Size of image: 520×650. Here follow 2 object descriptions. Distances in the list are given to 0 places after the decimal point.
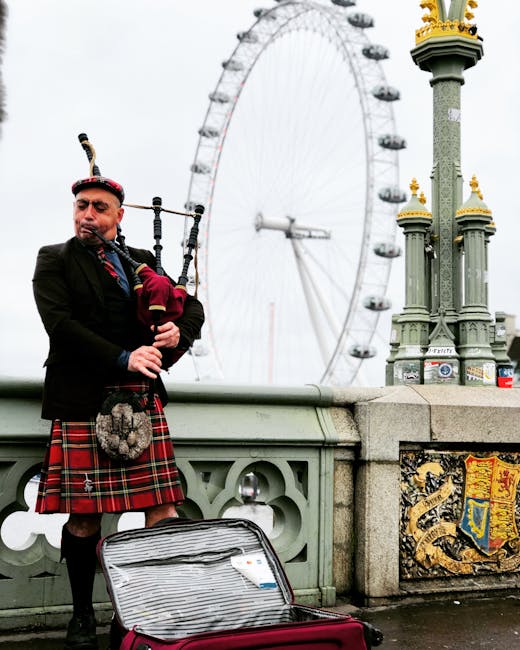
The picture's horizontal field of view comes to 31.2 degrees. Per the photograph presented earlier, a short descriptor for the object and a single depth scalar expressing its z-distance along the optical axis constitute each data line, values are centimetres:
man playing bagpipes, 328
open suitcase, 265
